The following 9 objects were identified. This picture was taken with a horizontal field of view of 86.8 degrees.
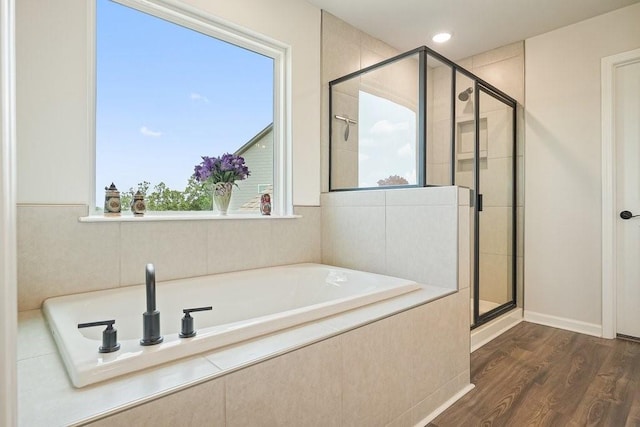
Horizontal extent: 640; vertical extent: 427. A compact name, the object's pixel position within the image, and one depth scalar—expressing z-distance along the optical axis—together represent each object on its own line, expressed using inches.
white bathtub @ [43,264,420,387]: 37.3
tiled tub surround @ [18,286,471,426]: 32.0
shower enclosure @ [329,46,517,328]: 83.4
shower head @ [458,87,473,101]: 91.7
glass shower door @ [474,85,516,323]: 105.0
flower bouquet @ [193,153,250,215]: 85.4
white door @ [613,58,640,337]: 97.2
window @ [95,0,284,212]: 73.2
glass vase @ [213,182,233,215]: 85.5
